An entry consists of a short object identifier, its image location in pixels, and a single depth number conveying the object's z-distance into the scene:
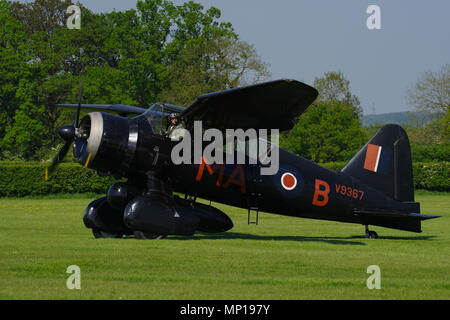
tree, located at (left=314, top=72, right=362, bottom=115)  93.12
